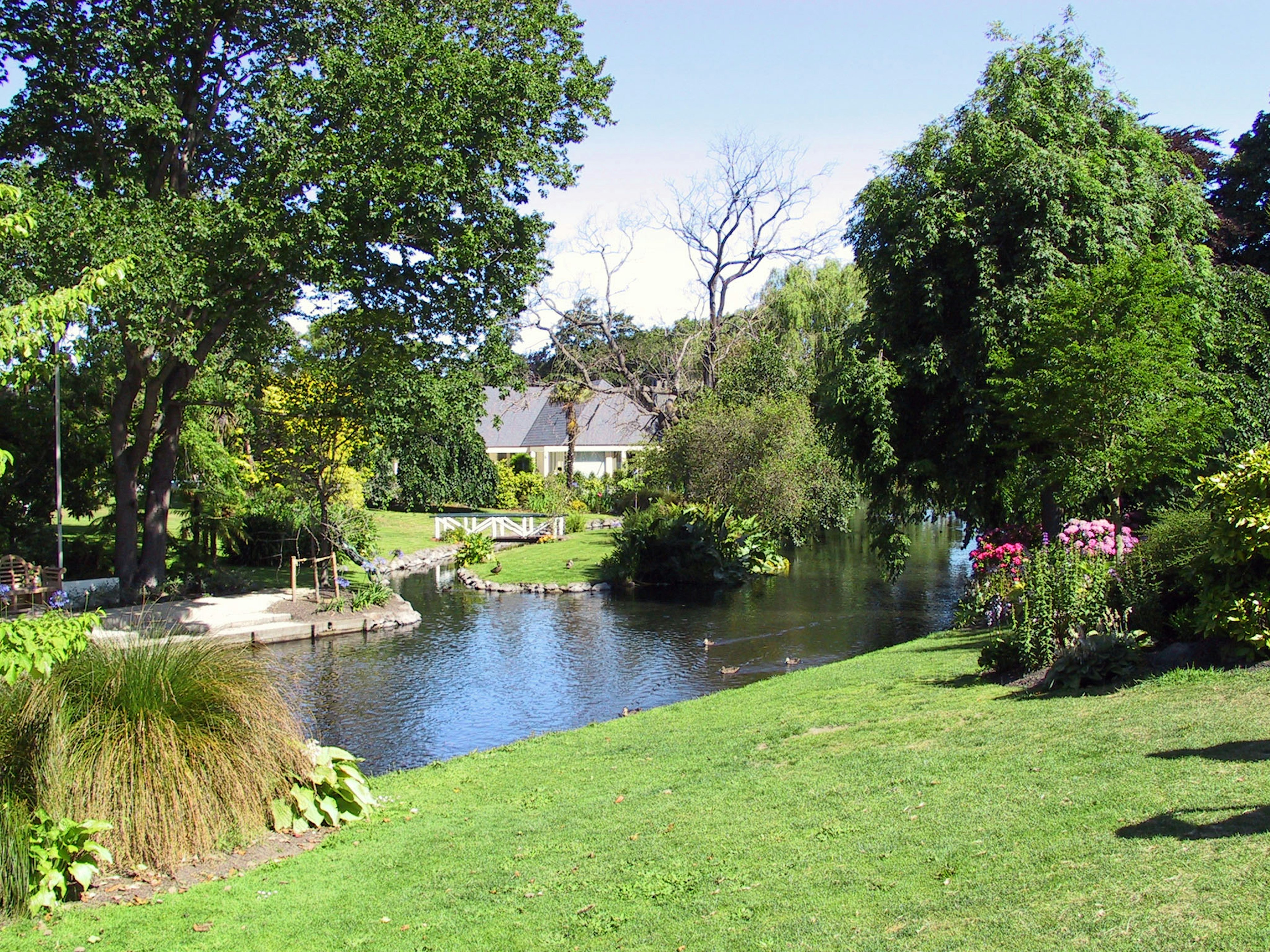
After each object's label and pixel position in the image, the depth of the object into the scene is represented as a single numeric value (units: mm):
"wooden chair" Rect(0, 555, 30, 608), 19422
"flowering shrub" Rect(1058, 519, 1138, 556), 12570
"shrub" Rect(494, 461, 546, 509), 52094
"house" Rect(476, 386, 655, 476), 62500
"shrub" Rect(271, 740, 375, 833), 7840
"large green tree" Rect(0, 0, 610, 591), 17875
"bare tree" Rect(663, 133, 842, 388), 39594
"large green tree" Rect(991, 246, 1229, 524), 13617
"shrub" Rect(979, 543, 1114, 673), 10070
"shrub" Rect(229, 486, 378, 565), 28922
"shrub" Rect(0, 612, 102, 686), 5227
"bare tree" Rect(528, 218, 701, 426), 40344
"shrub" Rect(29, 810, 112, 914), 6055
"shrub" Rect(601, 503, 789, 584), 29375
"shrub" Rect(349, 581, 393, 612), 23109
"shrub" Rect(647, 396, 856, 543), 32438
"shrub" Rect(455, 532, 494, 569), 32812
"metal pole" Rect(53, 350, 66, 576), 19812
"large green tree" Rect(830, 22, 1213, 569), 17969
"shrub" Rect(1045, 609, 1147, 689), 9062
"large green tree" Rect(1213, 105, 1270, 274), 24922
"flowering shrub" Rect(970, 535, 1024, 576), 15836
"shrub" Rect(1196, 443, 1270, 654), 8586
